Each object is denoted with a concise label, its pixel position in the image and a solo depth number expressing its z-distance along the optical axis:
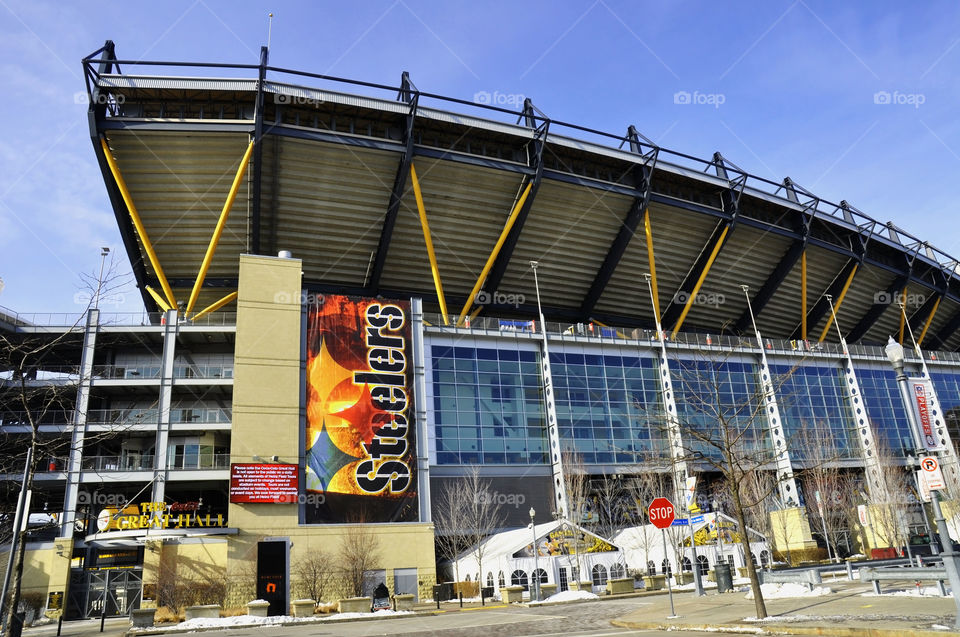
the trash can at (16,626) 17.08
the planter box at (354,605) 30.82
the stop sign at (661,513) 19.33
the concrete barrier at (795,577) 22.94
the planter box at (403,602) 32.53
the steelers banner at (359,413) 39.59
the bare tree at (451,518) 43.00
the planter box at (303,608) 31.47
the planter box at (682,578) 37.22
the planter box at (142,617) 28.39
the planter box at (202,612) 30.27
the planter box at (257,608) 30.16
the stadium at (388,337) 39.53
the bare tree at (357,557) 36.72
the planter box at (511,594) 34.44
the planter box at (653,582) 36.19
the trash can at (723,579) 28.22
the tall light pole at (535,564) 35.22
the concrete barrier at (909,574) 17.95
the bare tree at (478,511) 42.75
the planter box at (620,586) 34.59
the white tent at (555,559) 36.91
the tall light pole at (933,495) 12.22
